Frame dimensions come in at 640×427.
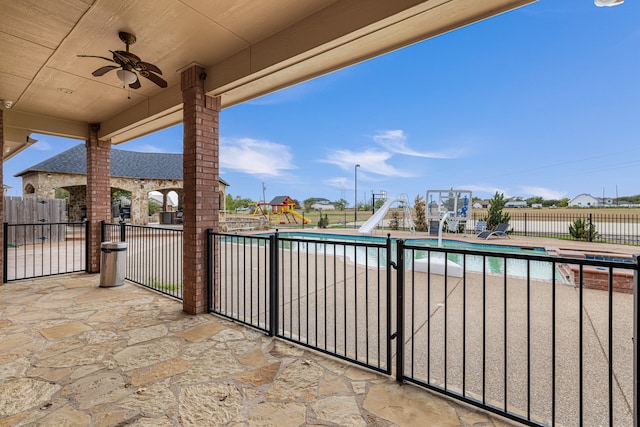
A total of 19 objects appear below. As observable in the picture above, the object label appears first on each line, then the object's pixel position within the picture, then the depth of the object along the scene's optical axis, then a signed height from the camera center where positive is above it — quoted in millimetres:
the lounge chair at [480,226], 14078 -631
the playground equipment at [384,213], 14651 -50
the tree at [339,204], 36206 +1132
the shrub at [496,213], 13914 -18
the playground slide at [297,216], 21958 -198
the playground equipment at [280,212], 21378 +99
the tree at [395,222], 17469 -531
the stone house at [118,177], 14469 +1946
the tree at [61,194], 23241 +1626
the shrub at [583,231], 10852 -687
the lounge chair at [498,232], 11758 -768
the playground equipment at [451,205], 14009 +373
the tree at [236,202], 35756 +1482
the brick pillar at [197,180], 3598 +405
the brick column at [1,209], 4926 +82
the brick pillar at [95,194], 5785 +385
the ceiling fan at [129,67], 2940 +1520
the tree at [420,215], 16734 -117
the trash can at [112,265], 4777 -819
